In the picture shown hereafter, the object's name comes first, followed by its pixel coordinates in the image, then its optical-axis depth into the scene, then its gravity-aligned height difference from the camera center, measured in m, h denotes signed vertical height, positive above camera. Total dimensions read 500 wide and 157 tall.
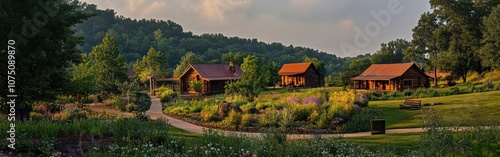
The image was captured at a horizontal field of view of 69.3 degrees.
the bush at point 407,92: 35.68 -1.01
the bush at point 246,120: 17.74 -1.76
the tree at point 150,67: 59.38 +3.32
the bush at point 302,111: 18.62 -1.41
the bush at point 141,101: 28.26 -1.33
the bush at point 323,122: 17.09 -1.82
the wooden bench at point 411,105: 23.28 -1.49
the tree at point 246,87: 29.88 -0.22
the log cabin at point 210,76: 48.81 +1.28
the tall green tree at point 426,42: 53.47 +6.05
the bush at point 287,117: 16.69 -1.57
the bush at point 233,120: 17.98 -1.78
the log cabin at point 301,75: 62.00 +1.58
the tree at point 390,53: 81.38 +7.05
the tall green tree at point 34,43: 11.45 +1.49
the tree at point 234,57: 77.38 +5.97
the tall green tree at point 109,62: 42.08 +2.94
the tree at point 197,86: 45.15 -0.08
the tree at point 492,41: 40.56 +4.67
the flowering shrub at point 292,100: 23.11 -1.06
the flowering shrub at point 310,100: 21.82 -1.02
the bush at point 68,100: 31.35 -1.14
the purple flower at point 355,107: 19.54 -1.31
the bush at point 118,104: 28.27 -1.44
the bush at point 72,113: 19.15 -1.47
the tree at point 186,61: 70.81 +4.88
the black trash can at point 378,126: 15.12 -1.82
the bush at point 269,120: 17.45 -1.73
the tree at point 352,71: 57.22 +1.93
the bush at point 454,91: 32.86 -0.86
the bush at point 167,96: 35.36 -1.07
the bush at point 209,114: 19.83 -1.64
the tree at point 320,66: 69.50 +3.38
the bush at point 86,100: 34.62 -1.28
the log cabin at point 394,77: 45.44 +0.68
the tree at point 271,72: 58.50 +2.02
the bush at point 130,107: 27.42 -1.60
